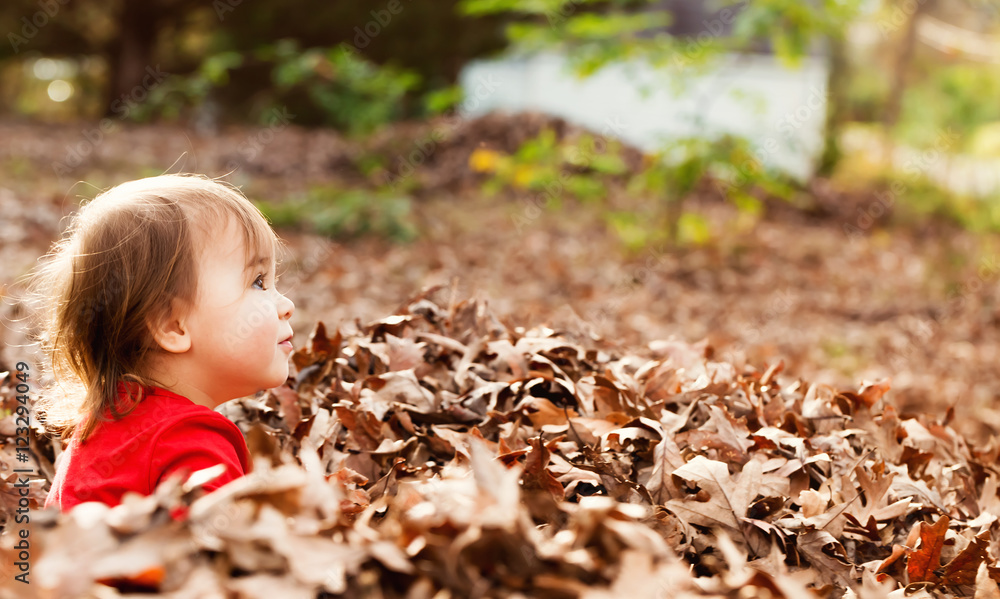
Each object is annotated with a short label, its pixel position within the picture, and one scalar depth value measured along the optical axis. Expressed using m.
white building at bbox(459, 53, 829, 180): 17.14
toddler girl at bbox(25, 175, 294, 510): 1.65
